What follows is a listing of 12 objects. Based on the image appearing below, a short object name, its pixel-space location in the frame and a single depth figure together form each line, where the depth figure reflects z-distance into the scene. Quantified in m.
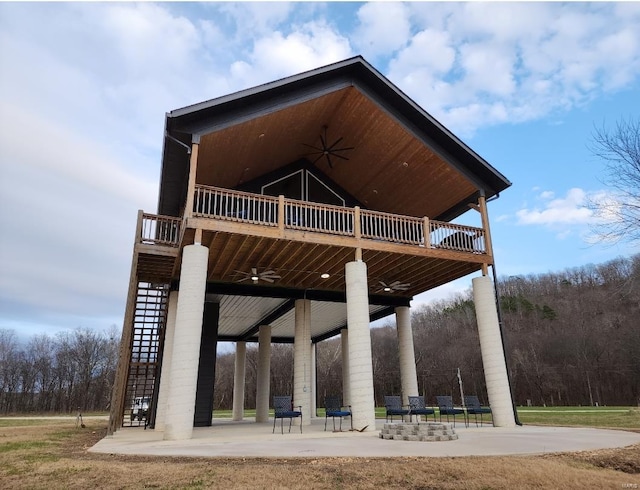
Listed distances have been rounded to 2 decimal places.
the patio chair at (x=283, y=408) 10.52
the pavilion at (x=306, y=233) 10.76
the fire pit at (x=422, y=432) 8.35
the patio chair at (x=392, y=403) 12.72
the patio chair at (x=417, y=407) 11.13
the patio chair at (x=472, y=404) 12.62
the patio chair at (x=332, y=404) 13.08
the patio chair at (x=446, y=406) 11.99
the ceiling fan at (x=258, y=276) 13.16
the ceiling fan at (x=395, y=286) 15.20
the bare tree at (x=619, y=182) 9.87
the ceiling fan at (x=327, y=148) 14.35
